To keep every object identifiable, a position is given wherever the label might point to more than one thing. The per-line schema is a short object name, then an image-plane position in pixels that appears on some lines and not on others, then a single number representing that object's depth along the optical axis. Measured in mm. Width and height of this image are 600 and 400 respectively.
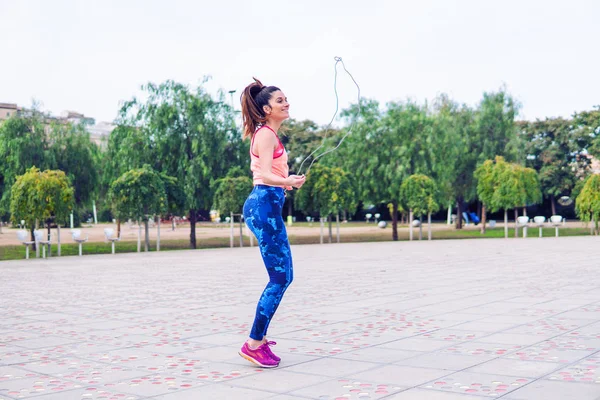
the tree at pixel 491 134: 38625
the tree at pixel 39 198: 21859
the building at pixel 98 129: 88681
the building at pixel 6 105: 54419
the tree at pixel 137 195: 25109
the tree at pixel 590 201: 33531
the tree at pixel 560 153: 47188
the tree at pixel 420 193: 31828
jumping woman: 5086
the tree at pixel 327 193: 30164
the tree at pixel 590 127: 45062
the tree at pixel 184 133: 28344
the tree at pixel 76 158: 28000
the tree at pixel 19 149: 26594
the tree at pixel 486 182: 34969
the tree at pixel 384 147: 33438
